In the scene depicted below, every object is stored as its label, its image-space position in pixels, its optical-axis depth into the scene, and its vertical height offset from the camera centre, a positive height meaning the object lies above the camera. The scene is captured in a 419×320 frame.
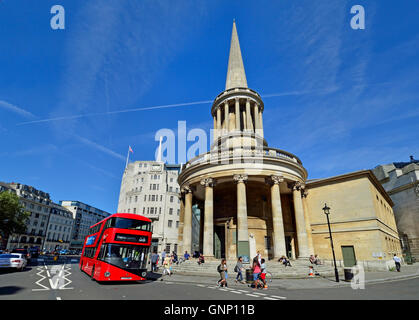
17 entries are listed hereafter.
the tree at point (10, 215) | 37.75 +3.48
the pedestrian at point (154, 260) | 20.58 -1.95
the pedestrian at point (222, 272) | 13.25 -1.88
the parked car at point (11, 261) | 19.55 -2.12
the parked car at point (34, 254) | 45.73 -3.44
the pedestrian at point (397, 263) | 21.36 -2.07
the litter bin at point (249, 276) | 14.11 -2.25
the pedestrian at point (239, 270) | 15.02 -2.02
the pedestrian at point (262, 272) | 12.68 -1.85
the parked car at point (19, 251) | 34.09 -2.15
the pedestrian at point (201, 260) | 20.83 -1.94
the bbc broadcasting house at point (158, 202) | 57.00 +9.37
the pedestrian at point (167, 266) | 18.56 -2.24
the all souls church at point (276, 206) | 23.09 +3.67
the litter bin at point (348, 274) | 14.86 -2.16
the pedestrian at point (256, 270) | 12.91 -1.72
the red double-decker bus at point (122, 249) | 13.01 -0.68
